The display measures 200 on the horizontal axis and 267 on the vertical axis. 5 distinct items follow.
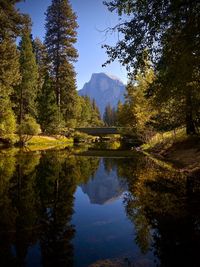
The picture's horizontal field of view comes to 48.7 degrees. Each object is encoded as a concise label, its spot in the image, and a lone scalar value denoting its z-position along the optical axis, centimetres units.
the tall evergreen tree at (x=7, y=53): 2396
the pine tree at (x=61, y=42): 3694
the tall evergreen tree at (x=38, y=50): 5303
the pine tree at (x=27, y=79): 3376
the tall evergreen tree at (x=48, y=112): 3393
